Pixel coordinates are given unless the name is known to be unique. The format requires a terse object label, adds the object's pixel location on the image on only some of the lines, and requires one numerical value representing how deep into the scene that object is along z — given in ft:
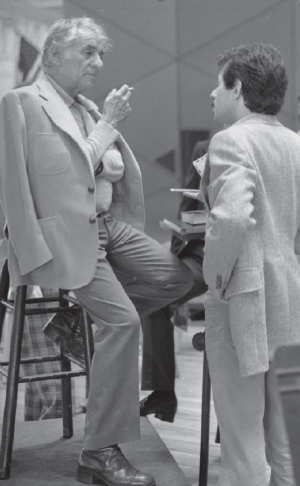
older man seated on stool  8.63
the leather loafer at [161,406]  10.77
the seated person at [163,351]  10.75
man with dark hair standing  7.32
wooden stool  9.05
